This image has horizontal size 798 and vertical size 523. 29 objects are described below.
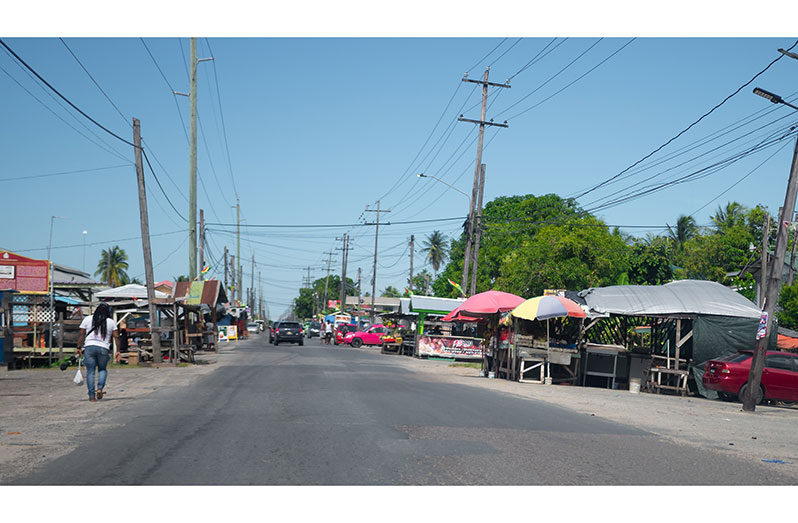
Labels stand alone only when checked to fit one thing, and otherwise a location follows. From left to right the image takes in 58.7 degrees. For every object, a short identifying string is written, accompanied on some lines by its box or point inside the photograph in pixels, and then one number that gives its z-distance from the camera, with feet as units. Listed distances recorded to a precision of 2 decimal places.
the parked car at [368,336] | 188.44
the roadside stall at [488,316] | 82.79
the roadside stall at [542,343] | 71.72
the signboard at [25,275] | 75.77
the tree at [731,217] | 202.82
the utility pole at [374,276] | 233.35
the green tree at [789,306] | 107.34
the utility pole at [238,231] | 240.18
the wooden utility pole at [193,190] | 106.63
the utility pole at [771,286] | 53.78
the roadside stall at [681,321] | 71.41
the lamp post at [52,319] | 74.18
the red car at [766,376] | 63.67
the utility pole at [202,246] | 159.84
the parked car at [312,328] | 279.28
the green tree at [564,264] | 151.02
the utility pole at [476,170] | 118.62
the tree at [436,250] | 374.43
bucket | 75.10
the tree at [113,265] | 307.99
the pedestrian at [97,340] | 44.91
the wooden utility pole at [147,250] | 83.49
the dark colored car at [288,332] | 173.92
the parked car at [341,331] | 199.33
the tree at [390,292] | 497.46
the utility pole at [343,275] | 281.99
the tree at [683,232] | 245.65
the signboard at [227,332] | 191.19
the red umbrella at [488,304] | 82.33
